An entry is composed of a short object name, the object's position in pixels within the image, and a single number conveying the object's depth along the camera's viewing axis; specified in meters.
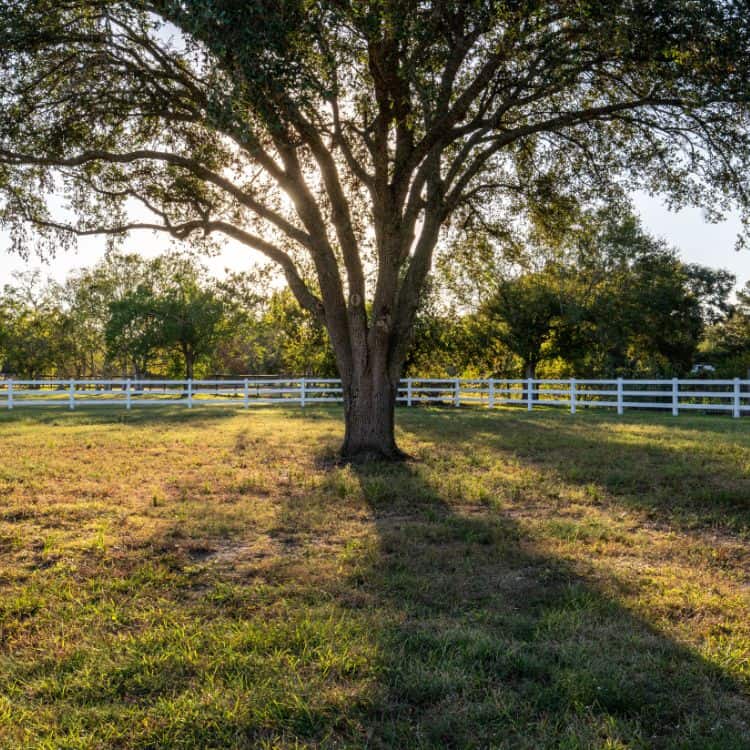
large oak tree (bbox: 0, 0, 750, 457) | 7.97
